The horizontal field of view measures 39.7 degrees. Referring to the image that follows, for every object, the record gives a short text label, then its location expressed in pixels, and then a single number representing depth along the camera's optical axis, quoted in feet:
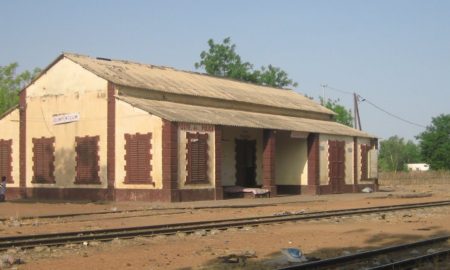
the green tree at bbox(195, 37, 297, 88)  231.50
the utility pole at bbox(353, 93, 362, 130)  184.48
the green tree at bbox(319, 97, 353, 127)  264.31
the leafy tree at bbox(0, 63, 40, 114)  199.41
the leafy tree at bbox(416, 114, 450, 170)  296.10
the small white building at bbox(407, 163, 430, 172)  468.18
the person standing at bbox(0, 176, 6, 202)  99.76
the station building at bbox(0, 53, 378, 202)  92.94
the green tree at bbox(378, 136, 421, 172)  519.19
